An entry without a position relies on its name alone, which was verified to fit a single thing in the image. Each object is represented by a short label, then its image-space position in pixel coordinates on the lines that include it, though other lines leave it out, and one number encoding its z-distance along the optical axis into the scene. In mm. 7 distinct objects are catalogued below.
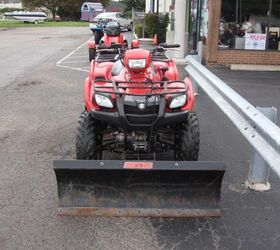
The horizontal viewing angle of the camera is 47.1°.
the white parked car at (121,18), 27663
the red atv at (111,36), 9963
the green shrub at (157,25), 16533
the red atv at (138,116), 3192
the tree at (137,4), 39810
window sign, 9942
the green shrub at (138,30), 18965
